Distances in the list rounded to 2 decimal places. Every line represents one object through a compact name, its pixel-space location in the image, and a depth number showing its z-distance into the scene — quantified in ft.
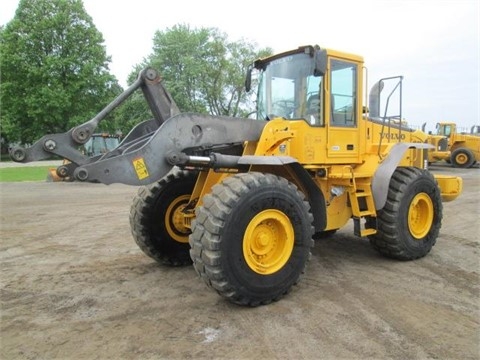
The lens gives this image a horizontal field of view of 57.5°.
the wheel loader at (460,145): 75.77
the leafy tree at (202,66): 116.88
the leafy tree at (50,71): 116.67
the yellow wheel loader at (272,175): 13.73
